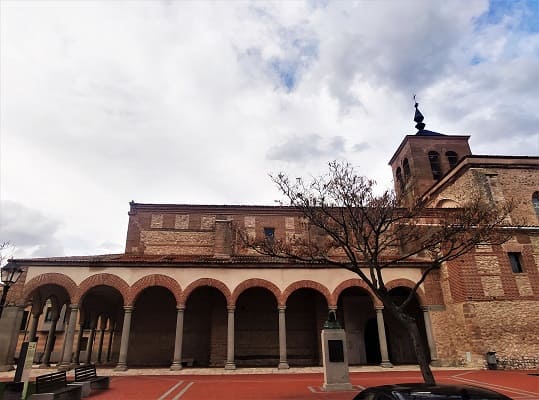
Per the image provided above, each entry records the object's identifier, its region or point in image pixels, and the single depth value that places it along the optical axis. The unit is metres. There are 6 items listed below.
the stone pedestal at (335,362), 10.45
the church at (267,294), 16.44
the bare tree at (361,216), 10.48
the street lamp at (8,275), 10.18
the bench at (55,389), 7.74
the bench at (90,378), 10.15
